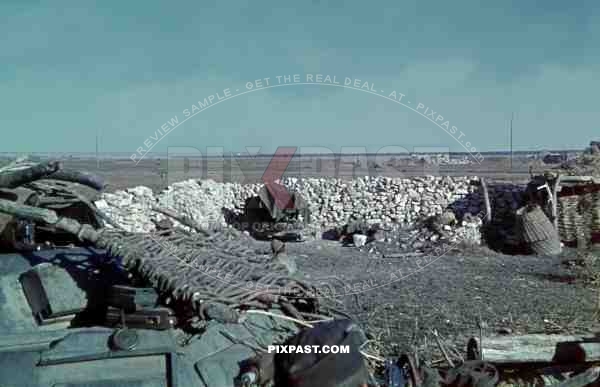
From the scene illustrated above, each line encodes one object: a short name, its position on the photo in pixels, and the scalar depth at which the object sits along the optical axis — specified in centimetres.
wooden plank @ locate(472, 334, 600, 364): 414
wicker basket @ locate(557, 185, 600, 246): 1483
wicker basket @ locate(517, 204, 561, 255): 1450
